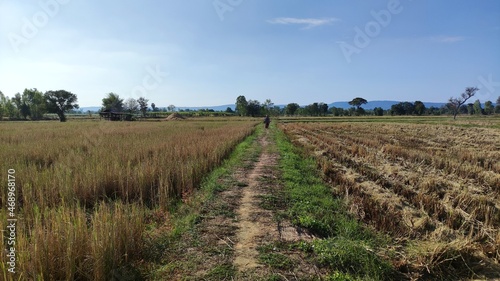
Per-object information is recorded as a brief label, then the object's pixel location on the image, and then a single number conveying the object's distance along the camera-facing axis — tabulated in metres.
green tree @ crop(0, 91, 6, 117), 76.44
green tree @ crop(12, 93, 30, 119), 83.25
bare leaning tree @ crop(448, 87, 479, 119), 80.06
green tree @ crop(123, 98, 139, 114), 110.31
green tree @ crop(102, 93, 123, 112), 94.04
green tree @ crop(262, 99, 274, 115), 108.46
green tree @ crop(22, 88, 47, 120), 82.59
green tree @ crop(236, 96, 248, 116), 104.12
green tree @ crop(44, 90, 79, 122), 72.34
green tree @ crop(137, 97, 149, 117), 116.62
